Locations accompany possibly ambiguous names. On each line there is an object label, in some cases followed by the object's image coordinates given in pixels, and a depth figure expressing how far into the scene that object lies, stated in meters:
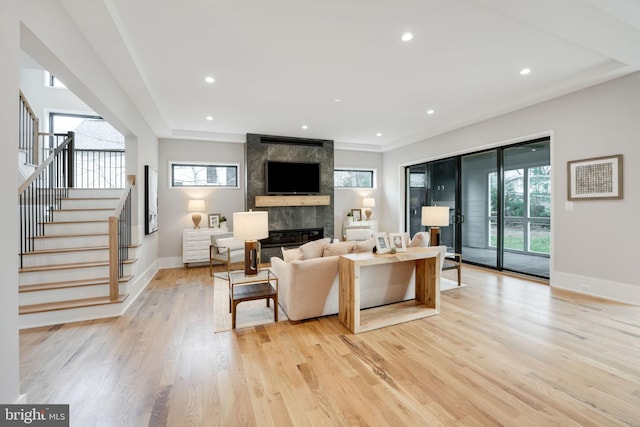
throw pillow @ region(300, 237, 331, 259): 3.21
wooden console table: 2.84
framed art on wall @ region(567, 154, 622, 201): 3.62
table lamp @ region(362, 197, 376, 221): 7.87
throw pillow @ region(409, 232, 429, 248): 3.74
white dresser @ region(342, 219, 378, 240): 7.60
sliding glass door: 4.77
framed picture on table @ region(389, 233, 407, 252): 3.25
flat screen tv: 6.61
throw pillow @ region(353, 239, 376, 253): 3.31
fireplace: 6.70
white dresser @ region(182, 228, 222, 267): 5.85
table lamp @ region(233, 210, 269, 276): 2.99
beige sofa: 3.04
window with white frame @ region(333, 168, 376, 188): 7.94
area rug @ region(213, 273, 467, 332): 3.06
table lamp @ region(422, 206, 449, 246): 4.49
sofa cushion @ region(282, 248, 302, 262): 3.29
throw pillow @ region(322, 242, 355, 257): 3.24
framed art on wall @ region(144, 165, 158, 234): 4.84
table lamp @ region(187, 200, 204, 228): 6.07
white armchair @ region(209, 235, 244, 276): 5.21
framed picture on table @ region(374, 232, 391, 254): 3.11
